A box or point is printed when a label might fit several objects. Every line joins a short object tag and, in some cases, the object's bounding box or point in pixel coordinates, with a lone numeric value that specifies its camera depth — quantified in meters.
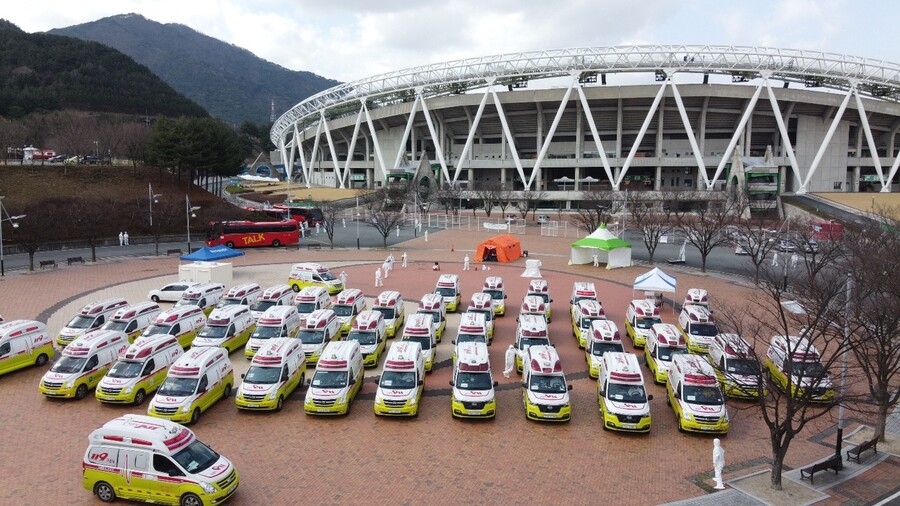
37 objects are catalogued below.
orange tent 41.53
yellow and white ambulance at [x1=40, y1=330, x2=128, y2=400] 15.84
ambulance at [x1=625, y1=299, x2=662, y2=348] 21.21
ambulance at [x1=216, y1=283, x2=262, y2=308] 25.03
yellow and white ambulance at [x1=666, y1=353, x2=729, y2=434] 13.94
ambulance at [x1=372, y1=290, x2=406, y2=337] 22.22
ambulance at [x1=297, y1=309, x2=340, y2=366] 19.11
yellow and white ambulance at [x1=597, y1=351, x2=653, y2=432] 13.89
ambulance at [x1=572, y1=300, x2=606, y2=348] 21.28
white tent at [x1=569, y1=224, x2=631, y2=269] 37.97
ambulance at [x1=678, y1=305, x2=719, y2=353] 20.06
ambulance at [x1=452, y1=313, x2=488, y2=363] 19.38
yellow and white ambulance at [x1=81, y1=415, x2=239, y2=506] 10.47
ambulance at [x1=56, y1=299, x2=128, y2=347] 20.44
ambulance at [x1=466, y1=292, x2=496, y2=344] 22.67
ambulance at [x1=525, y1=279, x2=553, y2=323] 26.02
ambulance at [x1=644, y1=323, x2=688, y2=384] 17.58
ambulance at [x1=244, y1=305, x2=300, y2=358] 19.17
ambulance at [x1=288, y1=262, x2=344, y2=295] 30.14
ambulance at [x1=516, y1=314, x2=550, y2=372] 19.11
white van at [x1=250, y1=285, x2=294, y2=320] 24.38
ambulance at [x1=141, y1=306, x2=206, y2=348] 19.77
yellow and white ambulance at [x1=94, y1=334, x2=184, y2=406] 15.42
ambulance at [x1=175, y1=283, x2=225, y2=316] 24.84
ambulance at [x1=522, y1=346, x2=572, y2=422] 14.58
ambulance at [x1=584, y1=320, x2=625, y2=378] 18.07
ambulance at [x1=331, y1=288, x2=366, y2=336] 22.59
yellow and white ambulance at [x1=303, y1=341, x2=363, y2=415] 14.82
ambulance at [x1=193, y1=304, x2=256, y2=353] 19.69
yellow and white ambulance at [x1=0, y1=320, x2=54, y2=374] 17.80
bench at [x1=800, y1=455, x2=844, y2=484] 11.88
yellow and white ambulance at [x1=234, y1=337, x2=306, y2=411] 15.10
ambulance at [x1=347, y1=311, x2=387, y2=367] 18.98
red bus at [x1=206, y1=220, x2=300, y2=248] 45.41
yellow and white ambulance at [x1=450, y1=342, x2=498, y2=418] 14.69
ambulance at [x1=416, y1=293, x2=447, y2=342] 22.02
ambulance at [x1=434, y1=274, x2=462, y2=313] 26.59
